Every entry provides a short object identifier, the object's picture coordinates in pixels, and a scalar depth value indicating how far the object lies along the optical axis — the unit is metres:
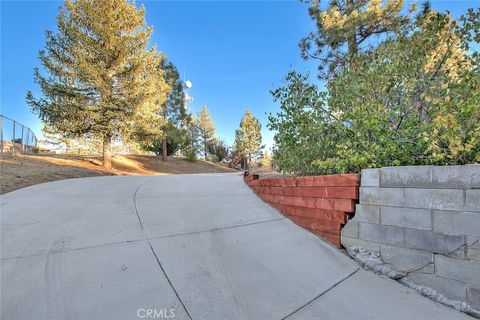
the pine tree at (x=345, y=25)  7.87
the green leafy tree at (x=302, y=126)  3.88
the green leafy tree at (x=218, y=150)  30.19
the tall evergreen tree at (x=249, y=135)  29.14
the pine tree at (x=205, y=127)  40.25
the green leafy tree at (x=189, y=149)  22.17
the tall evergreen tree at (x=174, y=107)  20.12
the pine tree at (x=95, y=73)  11.58
